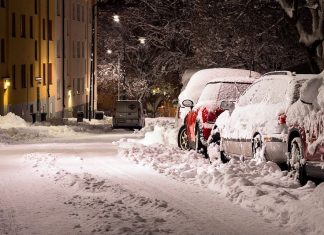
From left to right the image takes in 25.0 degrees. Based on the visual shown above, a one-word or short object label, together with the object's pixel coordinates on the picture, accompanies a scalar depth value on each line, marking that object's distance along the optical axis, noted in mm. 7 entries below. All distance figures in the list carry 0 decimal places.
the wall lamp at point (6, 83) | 38341
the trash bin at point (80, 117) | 46375
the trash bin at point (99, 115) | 56375
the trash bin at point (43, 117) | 42847
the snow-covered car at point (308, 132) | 10047
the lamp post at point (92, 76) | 49322
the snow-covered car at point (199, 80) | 21550
